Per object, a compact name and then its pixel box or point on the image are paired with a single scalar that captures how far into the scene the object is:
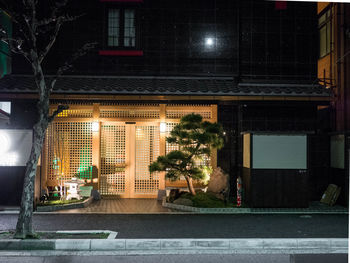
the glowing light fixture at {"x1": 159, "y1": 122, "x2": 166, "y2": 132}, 15.14
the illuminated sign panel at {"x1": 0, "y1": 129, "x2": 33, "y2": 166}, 12.67
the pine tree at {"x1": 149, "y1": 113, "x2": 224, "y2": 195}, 12.63
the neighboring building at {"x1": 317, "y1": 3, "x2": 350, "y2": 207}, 13.38
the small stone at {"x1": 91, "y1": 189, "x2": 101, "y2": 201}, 14.75
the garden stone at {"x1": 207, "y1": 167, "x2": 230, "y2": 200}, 13.75
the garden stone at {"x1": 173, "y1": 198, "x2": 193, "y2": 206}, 12.64
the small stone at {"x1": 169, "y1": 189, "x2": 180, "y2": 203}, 13.40
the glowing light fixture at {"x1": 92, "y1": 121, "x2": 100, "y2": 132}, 15.01
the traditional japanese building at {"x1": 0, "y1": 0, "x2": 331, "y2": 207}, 14.71
